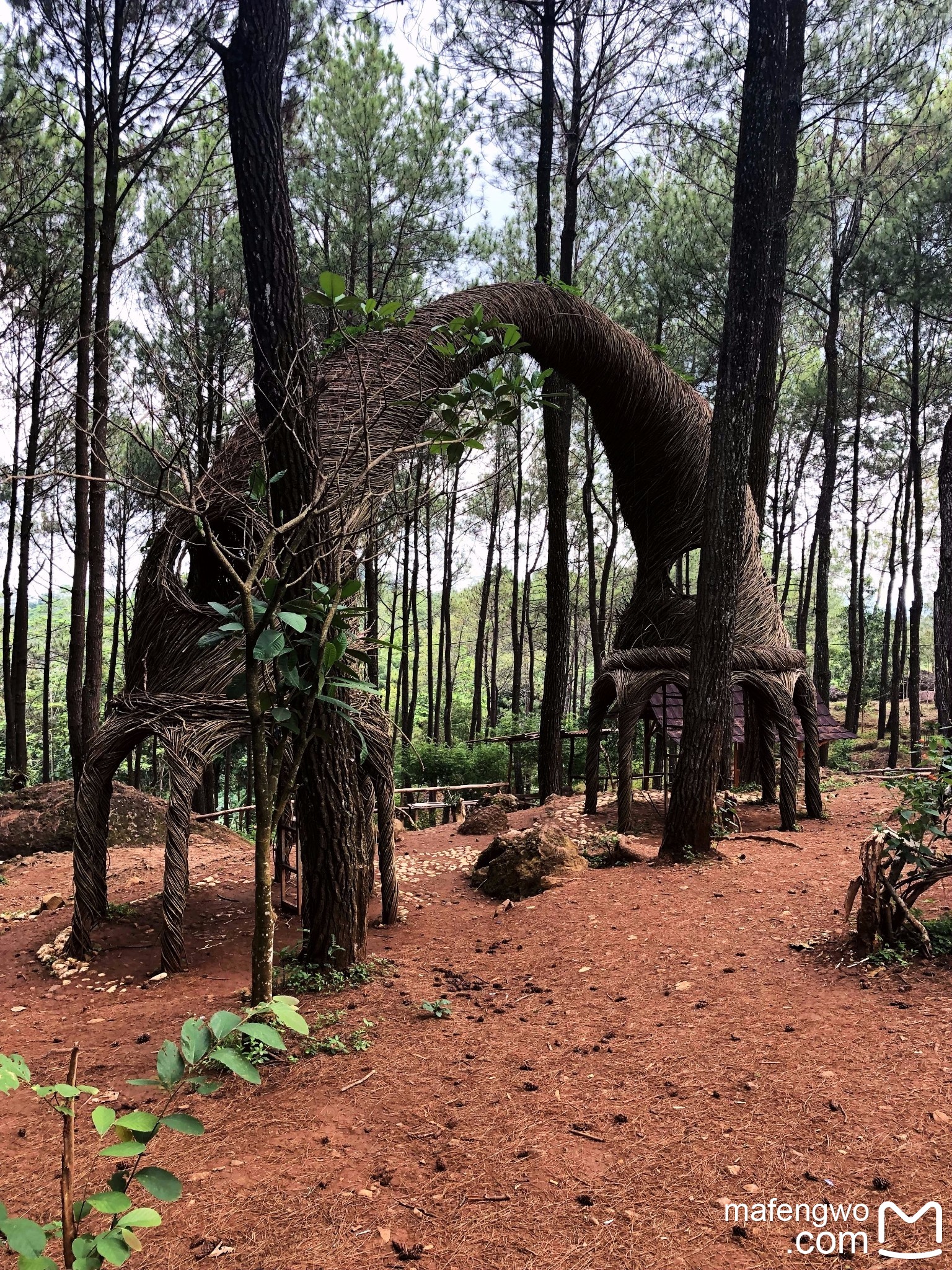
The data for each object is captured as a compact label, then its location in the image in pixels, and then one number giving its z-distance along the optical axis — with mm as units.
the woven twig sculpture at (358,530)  4473
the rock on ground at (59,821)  8602
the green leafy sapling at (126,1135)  1002
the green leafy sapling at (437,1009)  3359
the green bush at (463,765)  15977
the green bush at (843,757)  15422
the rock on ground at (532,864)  5672
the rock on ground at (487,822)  8836
